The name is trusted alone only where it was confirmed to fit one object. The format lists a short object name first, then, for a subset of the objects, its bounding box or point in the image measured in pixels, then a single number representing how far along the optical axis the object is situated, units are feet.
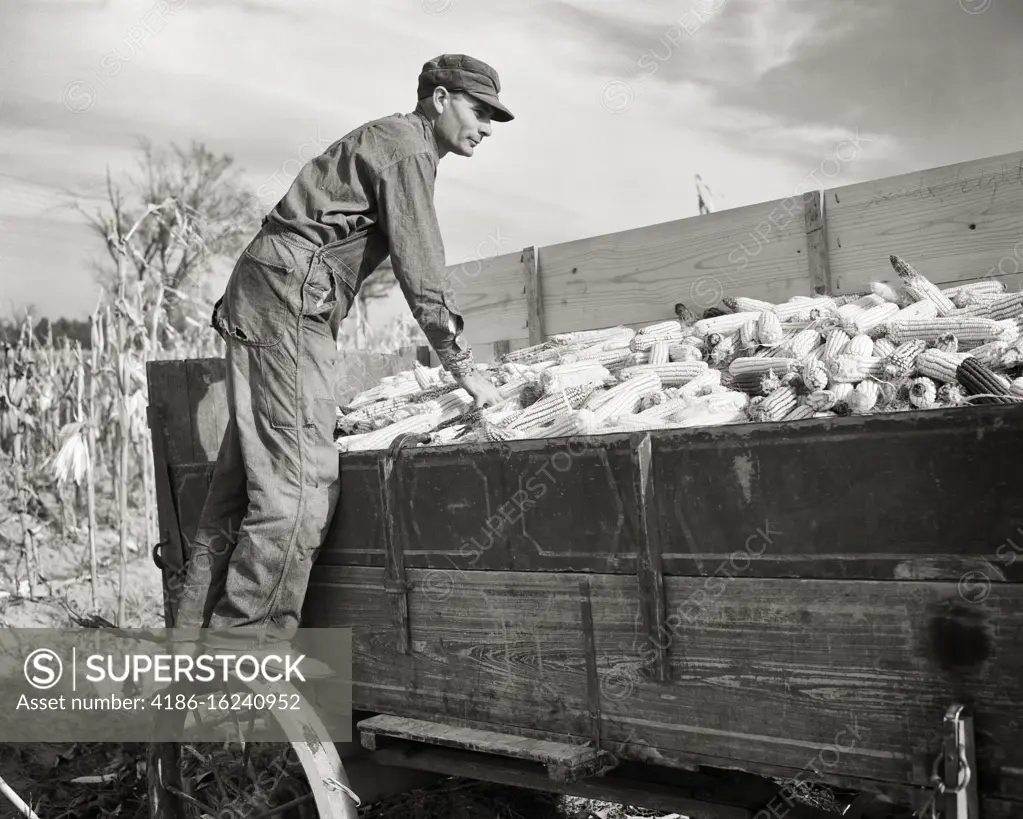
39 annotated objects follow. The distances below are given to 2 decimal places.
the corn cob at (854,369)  9.39
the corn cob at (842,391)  9.18
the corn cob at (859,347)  9.85
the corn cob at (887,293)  12.34
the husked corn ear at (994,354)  9.16
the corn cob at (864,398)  8.96
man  9.52
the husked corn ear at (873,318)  10.71
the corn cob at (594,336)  13.75
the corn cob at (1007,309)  10.50
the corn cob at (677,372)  10.65
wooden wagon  5.55
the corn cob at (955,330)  9.84
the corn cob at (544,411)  9.98
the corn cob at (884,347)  10.06
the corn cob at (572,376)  10.74
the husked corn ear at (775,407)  9.29
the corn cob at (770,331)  11.10
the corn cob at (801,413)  9.25
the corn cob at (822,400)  9.16
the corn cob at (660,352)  11.39
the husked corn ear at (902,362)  9.27
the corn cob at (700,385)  10.13
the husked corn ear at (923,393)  8.77
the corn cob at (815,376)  9.54
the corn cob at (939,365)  8.90
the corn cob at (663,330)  12.60
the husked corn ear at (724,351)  11.25
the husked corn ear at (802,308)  11.91
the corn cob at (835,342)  9.96
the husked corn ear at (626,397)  9.56
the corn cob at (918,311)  11.04
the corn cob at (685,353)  11.40
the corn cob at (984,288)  11.57
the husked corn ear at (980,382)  8.10
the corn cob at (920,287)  11.53
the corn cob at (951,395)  8.54
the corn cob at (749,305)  12.71
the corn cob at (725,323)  11.80
